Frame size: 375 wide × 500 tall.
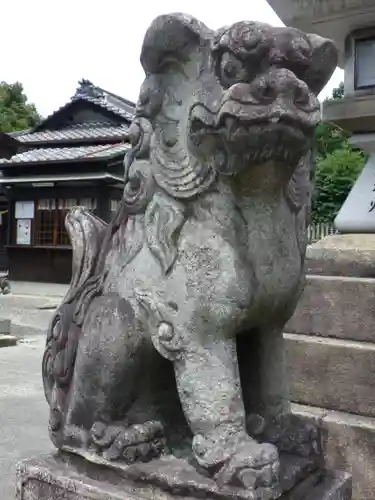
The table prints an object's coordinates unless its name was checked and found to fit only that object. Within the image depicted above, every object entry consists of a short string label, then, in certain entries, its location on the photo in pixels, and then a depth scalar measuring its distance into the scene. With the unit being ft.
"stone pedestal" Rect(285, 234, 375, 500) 7.62
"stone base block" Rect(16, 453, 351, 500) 4.48
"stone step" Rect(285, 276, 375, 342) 8.05
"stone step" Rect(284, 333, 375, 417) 7.80
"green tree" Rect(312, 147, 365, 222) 49.57
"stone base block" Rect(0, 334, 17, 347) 20.76
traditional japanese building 44.86
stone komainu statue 4.04
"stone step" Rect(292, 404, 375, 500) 7.50
